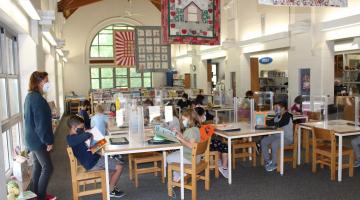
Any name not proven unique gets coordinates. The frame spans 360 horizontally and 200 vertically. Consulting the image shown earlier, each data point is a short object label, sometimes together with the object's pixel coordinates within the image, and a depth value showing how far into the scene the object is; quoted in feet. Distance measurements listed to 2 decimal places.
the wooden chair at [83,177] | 12.11
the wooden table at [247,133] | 15.17
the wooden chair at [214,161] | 15.79
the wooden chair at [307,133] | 18.57
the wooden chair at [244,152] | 17.84
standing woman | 11.89
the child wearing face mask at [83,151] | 12.31
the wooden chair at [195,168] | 12.96
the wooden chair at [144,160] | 15.12
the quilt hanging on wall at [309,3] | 14.52
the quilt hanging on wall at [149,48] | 29.07
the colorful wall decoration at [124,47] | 40.90
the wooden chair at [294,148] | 17.39
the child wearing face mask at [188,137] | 13.24
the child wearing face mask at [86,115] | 22.01
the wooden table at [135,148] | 12.35
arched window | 59.62
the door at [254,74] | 39.40
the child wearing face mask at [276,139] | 17.19
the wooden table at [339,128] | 15.28
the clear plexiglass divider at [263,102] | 26.37
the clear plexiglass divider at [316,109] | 19.03
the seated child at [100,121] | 18.17
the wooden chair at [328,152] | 15.24
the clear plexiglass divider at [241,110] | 21.23
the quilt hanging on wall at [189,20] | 23.91
